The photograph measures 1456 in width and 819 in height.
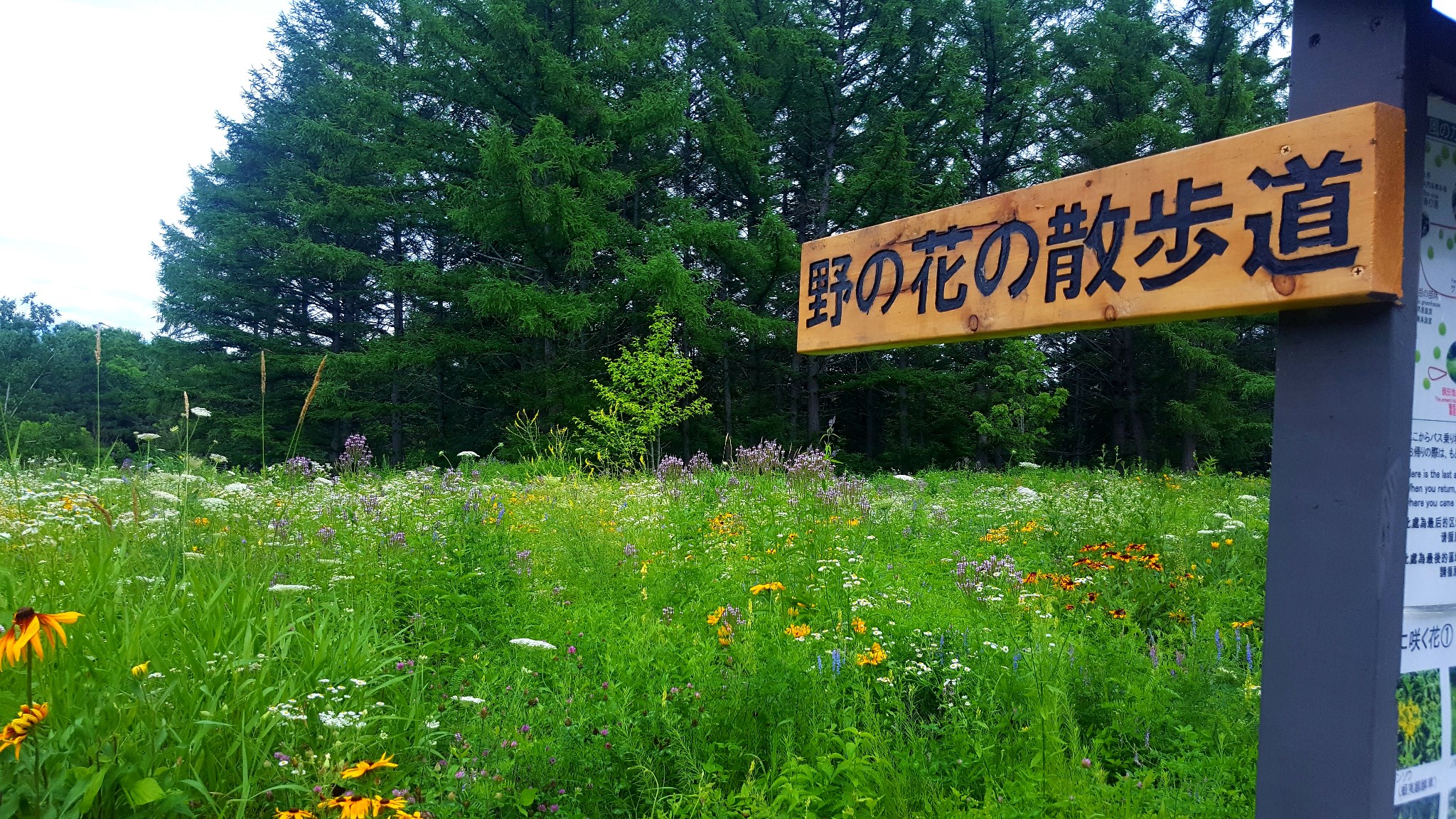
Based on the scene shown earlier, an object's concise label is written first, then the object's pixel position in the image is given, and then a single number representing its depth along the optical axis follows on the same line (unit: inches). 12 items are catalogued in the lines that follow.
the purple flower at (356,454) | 259.9
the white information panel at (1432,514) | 62.7
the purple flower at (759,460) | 265.9
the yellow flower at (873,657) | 108.2
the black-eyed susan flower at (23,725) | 61.7
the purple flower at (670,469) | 287.6
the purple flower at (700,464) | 304.7
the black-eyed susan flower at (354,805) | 58.6
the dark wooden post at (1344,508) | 53.2
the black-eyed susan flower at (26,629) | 57.0
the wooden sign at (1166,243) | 51.1
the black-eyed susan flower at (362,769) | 60.7
